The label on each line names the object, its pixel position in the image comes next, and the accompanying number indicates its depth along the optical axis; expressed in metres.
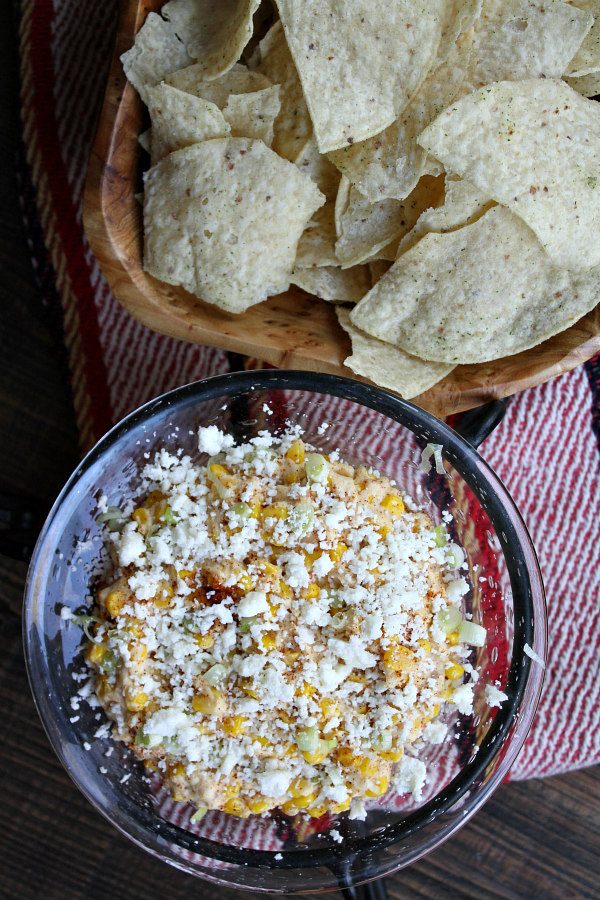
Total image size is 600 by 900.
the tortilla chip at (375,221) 0.51
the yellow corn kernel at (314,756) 0.46
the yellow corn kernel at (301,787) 0.47
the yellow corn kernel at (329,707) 0.46
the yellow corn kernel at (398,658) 0.47
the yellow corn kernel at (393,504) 0.49
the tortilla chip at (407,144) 0.50
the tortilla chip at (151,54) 0.48
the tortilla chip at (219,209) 0.50
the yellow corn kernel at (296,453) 0.49
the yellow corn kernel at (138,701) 0.47
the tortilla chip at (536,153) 0.49
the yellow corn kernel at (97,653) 0.48
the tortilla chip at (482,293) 0.50
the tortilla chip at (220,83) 0.50
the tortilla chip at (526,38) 0.49
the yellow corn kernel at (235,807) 0.47
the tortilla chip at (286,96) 0.51
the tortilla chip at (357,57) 0.49
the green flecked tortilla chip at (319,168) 0.51
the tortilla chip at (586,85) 0.51
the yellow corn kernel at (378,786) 0.47
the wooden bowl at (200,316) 0.49
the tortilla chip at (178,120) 0.49
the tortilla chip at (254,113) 0.50
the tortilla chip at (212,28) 0.48
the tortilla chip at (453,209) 0.50
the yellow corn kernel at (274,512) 0.47
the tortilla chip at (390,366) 0.51
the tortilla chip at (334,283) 0.52
